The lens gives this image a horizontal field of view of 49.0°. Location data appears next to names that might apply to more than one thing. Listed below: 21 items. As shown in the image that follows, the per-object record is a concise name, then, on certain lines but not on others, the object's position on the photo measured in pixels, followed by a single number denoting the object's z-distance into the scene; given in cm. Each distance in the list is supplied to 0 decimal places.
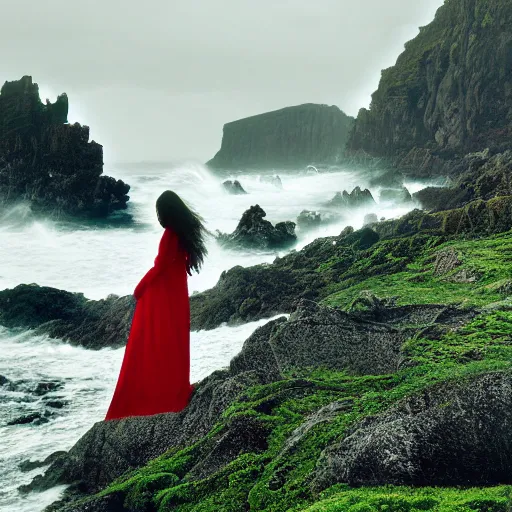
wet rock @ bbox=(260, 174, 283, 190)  6832
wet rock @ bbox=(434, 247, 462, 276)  1001
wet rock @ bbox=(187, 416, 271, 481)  420
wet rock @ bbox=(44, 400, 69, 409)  834
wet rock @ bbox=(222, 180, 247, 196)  5575
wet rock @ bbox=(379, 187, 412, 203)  3603
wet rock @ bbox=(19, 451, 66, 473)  617
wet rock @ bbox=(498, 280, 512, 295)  739
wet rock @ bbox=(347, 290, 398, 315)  746
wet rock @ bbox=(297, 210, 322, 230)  3005
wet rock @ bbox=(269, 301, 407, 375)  572
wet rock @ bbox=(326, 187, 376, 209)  3641
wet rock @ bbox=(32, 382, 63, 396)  904
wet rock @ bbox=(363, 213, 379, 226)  2700
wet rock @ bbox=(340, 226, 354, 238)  1728
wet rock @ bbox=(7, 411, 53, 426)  761
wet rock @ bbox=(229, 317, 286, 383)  594
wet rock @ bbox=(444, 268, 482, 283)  899
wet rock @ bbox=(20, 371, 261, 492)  519
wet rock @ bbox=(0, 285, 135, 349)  1247
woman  533
